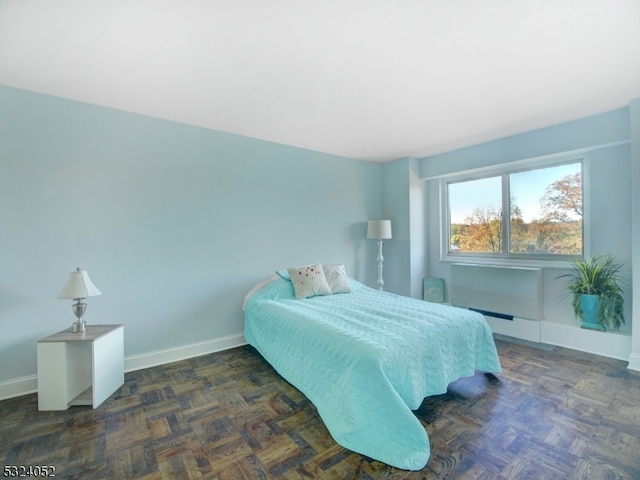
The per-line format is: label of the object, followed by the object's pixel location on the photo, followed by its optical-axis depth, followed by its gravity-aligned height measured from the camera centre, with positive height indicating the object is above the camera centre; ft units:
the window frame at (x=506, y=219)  10.30 +0.85
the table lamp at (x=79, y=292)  6.91 -1.19
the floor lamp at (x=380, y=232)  13.66 +0.36
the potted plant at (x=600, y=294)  9.37 -1.96
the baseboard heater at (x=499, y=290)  10.85 -2.18
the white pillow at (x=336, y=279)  11.15 -1.56
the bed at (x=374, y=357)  5.13 -2.73
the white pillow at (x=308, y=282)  10.36 -1.55
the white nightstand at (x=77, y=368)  6.69 -3.06
